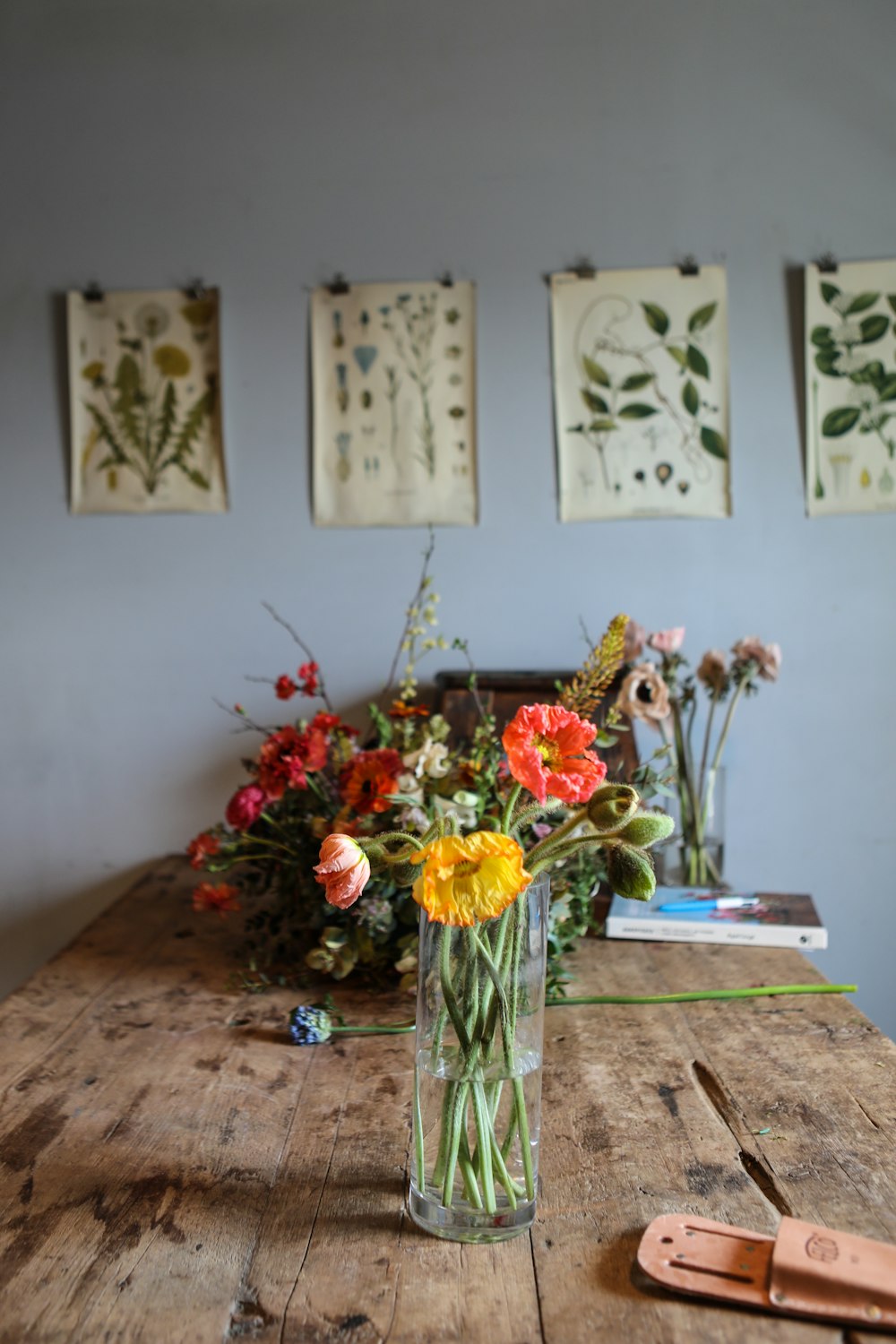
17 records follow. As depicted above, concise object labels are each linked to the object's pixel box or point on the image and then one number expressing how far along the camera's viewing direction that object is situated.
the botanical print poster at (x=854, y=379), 2.00
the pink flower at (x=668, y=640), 1.78
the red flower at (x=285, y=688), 1.56
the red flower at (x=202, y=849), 1.58
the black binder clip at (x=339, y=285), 2.06
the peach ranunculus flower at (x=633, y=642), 1.80
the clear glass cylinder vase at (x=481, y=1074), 0.84
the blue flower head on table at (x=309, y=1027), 1.27
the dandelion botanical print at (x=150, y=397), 2.10
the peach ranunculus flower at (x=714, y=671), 1.84
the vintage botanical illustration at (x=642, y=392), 2.03
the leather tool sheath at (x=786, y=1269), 0.76
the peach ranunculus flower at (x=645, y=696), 1.69
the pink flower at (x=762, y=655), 1.80
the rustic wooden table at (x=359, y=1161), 0.79
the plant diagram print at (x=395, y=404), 2.06
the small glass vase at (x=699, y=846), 1.83
